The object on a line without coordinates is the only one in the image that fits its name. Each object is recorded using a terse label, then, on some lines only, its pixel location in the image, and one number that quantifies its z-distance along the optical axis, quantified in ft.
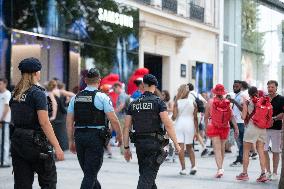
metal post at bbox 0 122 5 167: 40.19
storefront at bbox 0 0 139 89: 56.13
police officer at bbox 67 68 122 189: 23.97
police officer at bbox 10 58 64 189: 19.85
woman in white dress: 38.09
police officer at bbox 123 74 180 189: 24.61
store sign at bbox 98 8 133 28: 69.90
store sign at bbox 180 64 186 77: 91.98
